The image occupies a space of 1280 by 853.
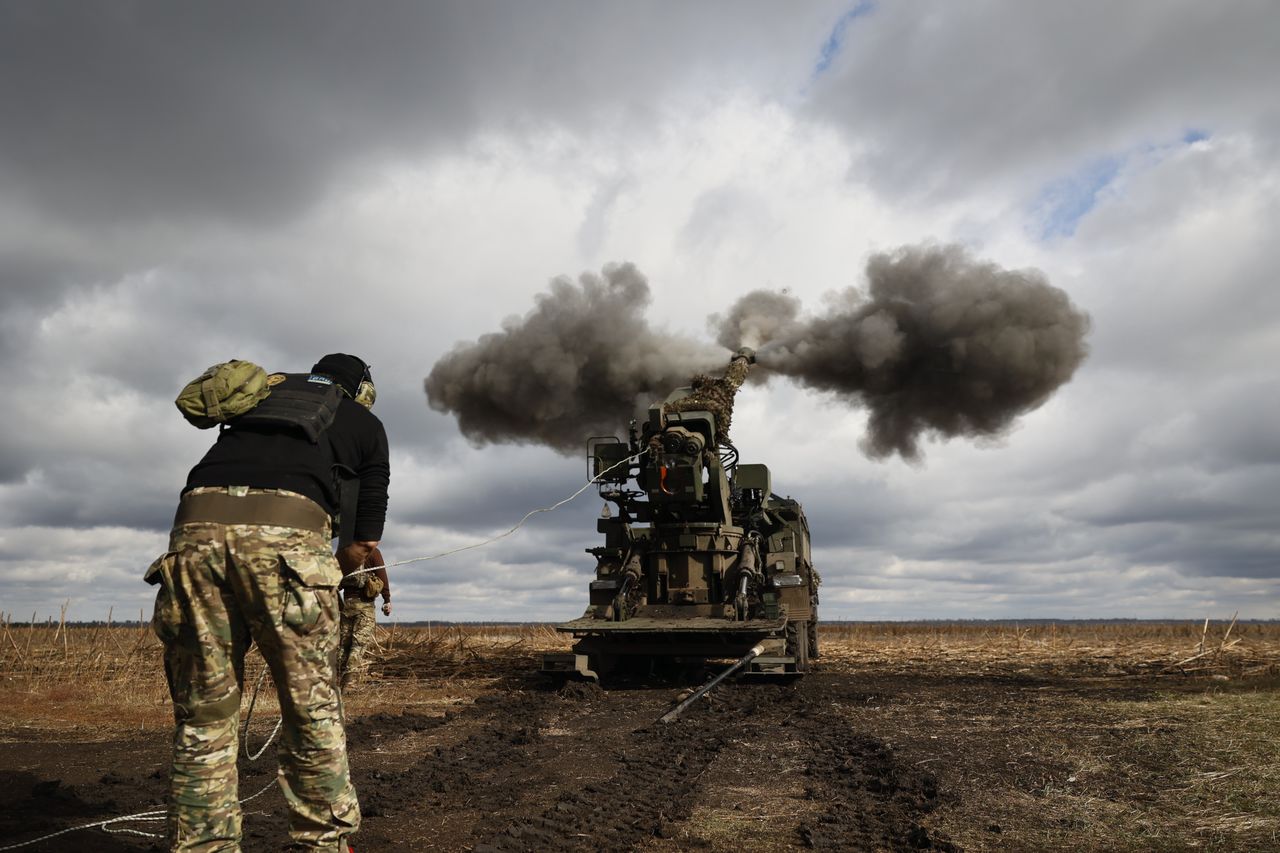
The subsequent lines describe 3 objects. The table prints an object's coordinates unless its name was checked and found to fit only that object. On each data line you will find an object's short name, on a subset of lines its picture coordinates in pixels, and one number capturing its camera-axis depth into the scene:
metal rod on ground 9.22
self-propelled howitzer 12.56
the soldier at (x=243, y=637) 3.48
